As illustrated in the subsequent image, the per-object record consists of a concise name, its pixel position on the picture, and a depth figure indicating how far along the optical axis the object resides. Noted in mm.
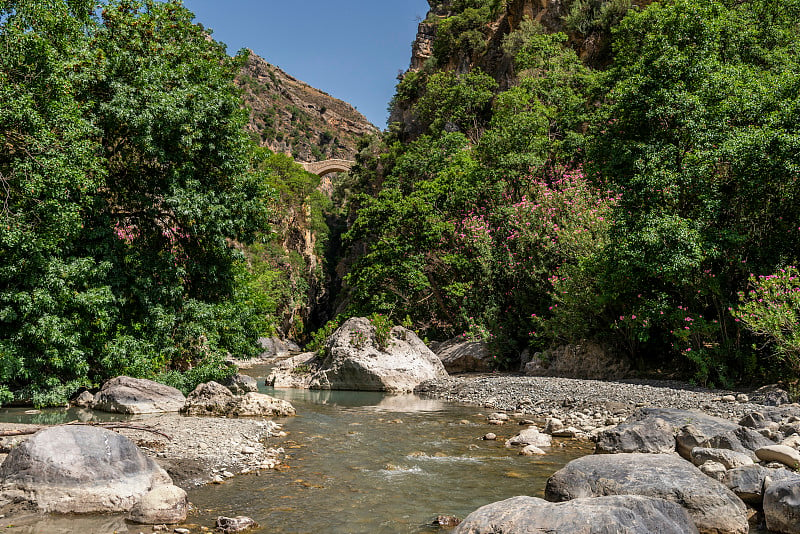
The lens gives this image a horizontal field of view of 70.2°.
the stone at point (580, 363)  18109
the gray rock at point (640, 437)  8500
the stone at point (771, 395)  11132
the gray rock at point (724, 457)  6980
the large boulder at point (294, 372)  20406
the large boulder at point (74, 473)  5676
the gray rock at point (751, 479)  6105
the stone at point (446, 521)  5904
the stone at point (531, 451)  9133
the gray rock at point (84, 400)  12547
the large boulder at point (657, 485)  5531
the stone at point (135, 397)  11828
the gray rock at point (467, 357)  22859
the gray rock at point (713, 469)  6688
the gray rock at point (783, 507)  5328
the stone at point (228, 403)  12234
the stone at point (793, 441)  7887
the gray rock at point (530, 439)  9750
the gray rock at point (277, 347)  40406
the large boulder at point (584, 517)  4238
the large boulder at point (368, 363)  18891
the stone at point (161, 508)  5594
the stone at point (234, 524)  5492
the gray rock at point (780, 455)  6918
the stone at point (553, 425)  10758
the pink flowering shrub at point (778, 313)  11758
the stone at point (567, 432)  10424
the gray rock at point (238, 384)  14797
